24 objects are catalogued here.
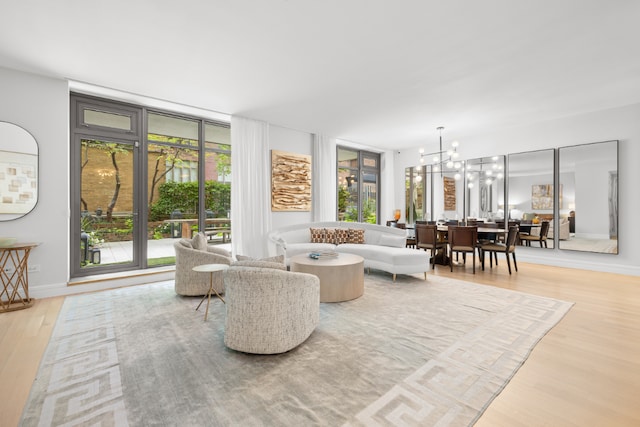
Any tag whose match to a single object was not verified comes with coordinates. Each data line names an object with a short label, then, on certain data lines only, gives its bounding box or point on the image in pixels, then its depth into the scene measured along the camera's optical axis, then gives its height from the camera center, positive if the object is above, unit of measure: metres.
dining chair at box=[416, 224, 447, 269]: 5.43 -0.53
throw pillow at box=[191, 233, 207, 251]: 3.89 -0.40
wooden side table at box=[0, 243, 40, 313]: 3.35 -0.80
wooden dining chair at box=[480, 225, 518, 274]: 5.10 -0.64
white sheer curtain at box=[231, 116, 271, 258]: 5.48 +0.51
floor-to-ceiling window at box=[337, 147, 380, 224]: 7.92 +0.80
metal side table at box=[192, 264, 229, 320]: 3.07 -0.62
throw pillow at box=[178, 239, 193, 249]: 3.87 -0.41
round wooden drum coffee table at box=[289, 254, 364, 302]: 3.54 -0.81
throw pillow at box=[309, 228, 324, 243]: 5.86 -0.47
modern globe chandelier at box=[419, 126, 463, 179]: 7.18 +1.30
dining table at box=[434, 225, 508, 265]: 5.88 -0.56
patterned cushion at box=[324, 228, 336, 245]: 5.84 -0.49
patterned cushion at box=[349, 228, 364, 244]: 5.79 -0.48
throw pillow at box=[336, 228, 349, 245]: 5.83 -0.49
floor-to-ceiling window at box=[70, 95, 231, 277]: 4.33 +0.50
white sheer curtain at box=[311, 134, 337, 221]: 6.87 +0.81
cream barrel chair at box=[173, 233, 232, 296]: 3.66 -0.72
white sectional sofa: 4.50 -0.63
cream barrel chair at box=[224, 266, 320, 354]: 2.14 -0.75
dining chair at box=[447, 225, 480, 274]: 5.15 -0.49
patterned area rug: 1.61 -1.14
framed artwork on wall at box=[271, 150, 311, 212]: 6.19 +0.71
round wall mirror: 3.54 +0.54
